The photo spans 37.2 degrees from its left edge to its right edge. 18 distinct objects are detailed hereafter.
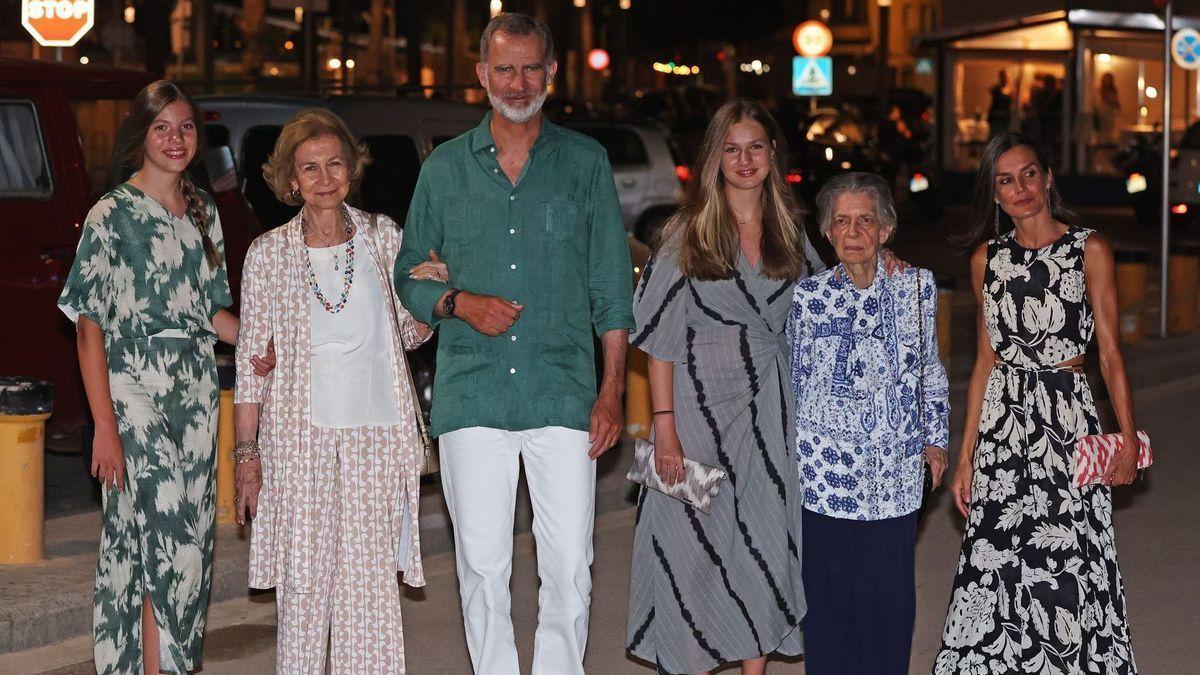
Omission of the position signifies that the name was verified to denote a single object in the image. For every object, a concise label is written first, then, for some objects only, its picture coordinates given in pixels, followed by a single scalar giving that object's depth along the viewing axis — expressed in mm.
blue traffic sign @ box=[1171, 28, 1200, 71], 20422
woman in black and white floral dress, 5445
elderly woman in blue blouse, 5309
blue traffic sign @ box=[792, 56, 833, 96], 32406
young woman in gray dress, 5383
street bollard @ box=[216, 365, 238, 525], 8453
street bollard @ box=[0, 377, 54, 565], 7516
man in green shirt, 5219
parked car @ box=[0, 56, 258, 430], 8828
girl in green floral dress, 5426
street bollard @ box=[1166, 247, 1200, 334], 15867
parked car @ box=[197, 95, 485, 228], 10992
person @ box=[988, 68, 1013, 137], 33344
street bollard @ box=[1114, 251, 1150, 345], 15664
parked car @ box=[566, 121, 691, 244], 20734
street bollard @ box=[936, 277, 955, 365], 13188
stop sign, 14047
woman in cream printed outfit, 5266
